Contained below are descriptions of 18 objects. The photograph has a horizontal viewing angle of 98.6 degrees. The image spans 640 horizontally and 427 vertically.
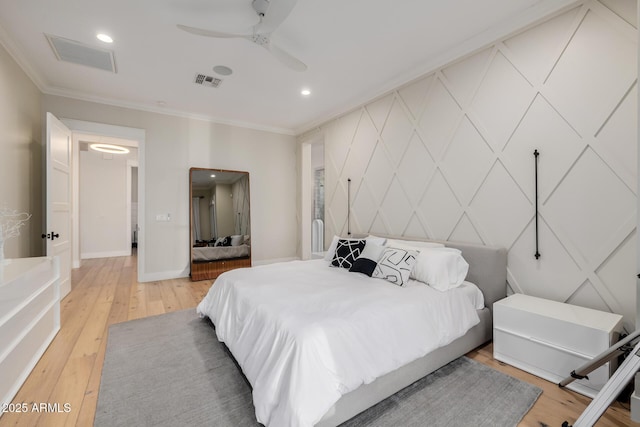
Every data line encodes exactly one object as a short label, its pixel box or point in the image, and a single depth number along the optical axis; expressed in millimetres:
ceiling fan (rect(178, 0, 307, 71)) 1959
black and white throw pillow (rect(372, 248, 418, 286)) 2324
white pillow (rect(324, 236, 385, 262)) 3029
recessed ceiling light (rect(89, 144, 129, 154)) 5891
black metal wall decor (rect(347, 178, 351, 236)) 4234
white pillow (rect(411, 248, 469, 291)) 2262
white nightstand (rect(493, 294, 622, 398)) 1688
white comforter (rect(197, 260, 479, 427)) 1353
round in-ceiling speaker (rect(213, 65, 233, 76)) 3111
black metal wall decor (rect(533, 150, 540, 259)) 2287
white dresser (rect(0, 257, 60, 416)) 1647
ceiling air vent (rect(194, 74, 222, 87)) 3344
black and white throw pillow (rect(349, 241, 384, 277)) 2605
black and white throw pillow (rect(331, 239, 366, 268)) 2908
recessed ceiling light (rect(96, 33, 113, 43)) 2535
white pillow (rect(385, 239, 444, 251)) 2777
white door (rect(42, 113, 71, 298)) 3166
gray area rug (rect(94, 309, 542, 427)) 1533
